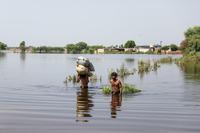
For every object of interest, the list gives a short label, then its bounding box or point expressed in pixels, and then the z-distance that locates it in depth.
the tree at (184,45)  99.40
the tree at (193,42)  91.50
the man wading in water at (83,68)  24.03
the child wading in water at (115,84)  20.83
